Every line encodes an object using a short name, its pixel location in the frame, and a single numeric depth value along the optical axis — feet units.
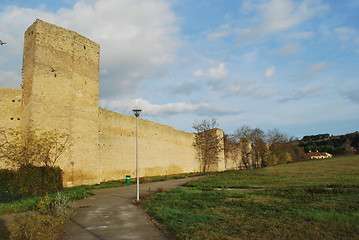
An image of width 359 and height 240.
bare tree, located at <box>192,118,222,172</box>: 123.24
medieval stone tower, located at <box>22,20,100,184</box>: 52.37
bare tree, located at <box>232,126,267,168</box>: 155.43
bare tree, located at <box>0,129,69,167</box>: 46.70
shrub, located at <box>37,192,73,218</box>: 25.10
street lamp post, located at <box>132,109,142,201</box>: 38.70
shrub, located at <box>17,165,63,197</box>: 37.81
